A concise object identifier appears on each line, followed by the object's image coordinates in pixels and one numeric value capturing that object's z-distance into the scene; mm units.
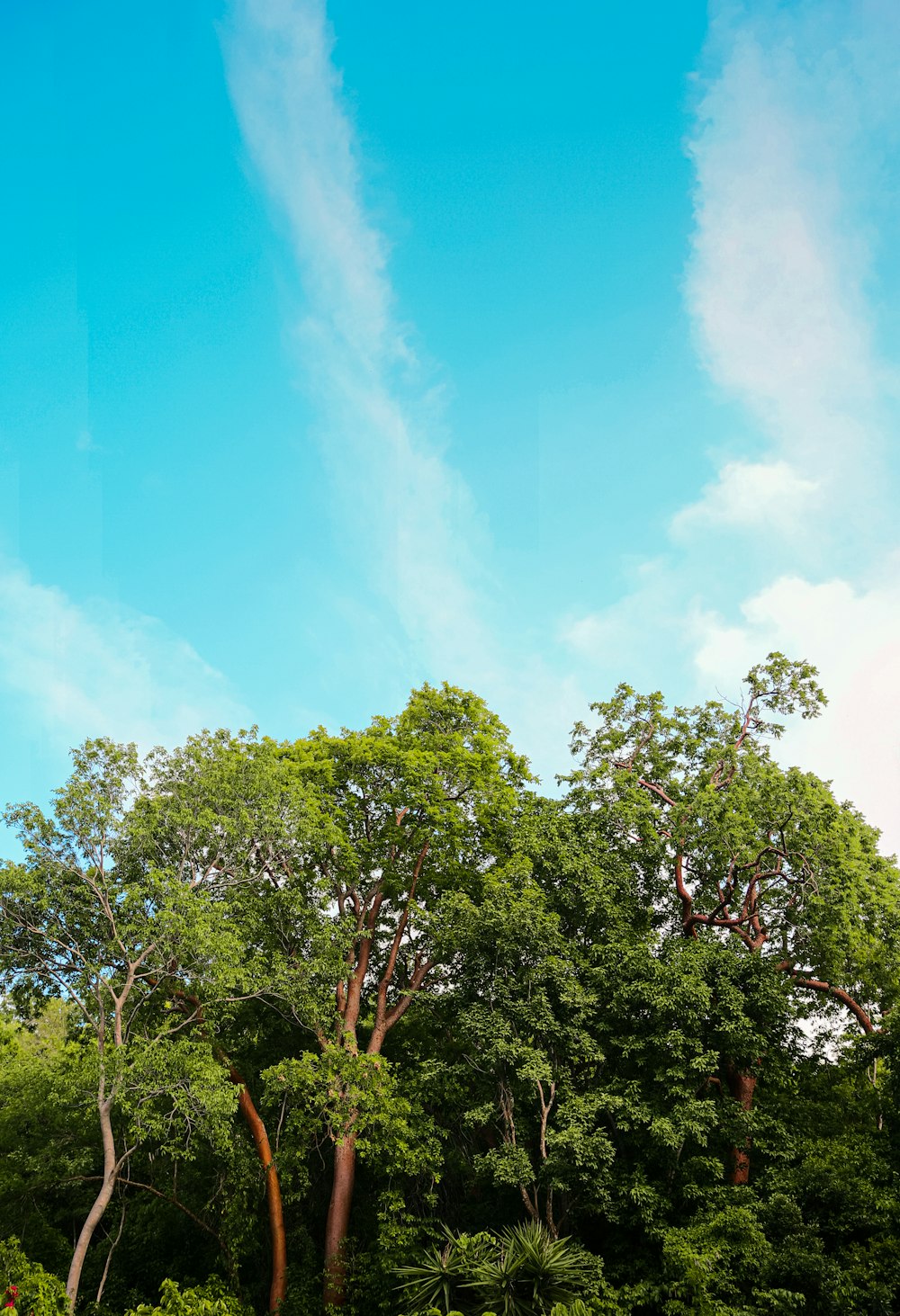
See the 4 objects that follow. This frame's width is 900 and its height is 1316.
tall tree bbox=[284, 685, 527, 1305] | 17391
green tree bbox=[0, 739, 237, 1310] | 12930
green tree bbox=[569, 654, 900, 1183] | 14961
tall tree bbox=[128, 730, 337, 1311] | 14492
